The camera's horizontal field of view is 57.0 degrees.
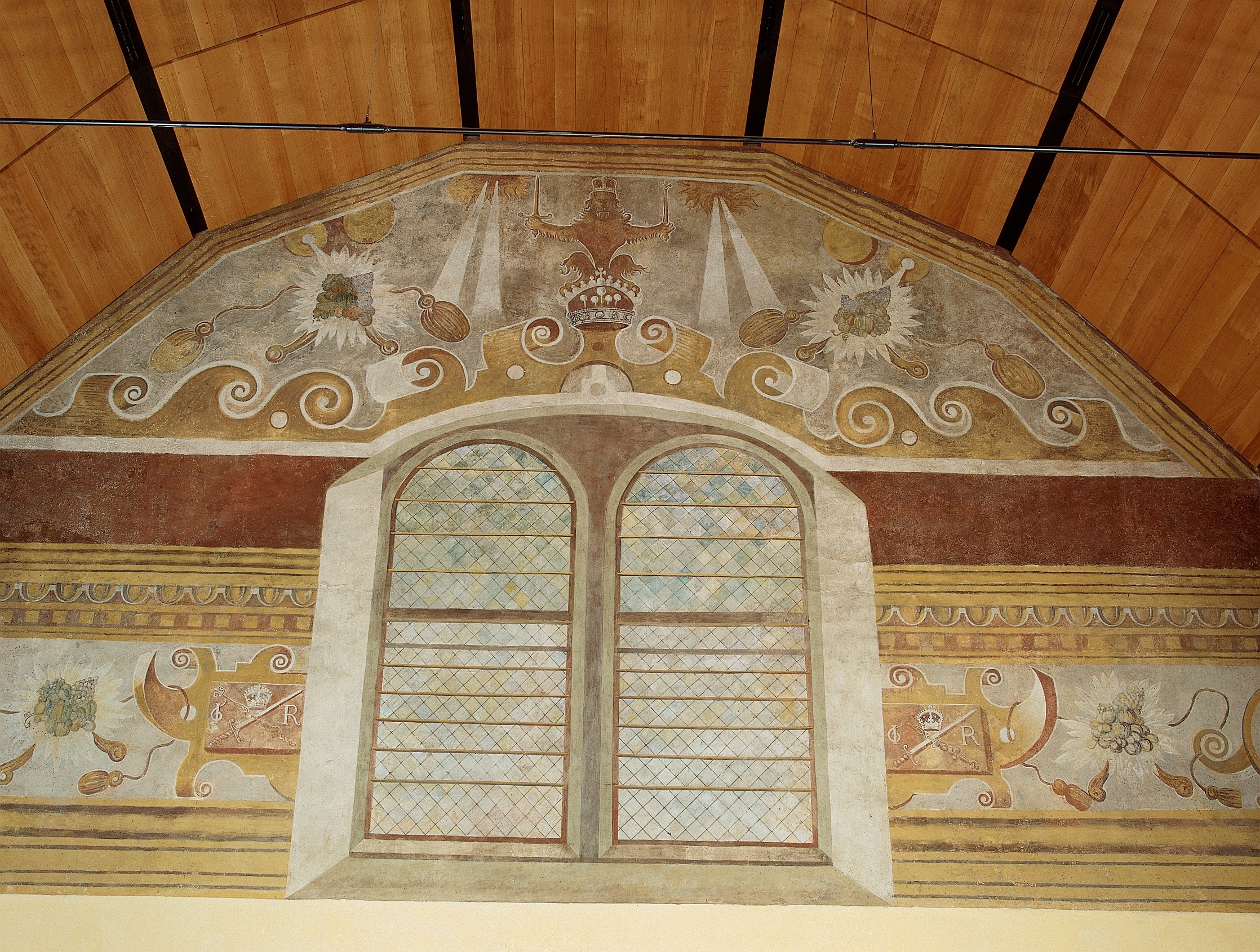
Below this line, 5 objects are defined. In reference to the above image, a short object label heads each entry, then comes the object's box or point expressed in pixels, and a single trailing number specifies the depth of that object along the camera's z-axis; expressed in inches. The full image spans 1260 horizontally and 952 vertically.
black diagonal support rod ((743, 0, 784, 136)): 244.4
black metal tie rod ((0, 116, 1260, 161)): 186.4
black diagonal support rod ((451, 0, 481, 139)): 243.8
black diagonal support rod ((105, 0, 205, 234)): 225.6
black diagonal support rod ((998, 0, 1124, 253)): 217.9
